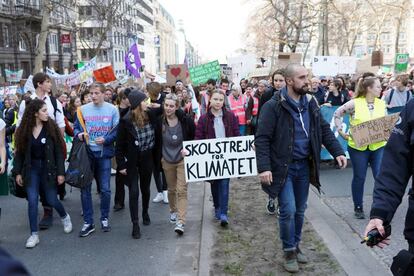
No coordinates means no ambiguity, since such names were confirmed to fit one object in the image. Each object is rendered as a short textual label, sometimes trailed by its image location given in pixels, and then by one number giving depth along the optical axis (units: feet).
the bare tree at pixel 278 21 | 124.13
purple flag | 53.42
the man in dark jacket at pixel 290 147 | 14.55
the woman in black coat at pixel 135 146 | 19.01
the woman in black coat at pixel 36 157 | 18.45
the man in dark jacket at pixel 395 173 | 8.63
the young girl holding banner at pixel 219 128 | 19.76
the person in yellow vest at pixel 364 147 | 19.71
